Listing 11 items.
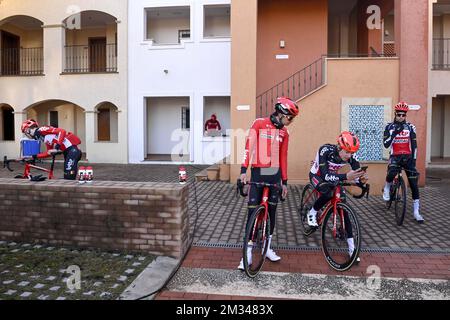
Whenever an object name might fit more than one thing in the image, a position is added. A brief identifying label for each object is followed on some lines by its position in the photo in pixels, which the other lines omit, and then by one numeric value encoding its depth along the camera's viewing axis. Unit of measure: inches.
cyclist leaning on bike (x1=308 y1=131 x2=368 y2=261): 166.1
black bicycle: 232.8
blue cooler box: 360.2
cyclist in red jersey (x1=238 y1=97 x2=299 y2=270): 165.9
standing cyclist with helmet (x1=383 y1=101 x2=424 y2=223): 244.2
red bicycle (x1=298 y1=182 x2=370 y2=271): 161.9
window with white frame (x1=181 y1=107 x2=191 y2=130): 637.3
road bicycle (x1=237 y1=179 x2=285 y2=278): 154.6
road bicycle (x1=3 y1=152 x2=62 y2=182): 298.4
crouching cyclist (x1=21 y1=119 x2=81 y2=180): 268.8
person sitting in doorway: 569.9
